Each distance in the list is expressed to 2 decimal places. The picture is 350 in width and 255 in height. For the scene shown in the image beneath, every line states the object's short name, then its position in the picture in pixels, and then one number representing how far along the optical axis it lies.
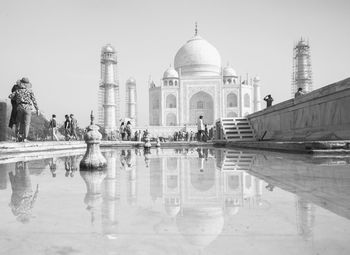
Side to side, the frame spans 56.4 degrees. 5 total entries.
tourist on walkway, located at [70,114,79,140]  12.20
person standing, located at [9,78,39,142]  6.41
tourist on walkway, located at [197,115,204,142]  12.37
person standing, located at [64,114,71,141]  11.95
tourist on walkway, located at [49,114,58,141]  11.29
